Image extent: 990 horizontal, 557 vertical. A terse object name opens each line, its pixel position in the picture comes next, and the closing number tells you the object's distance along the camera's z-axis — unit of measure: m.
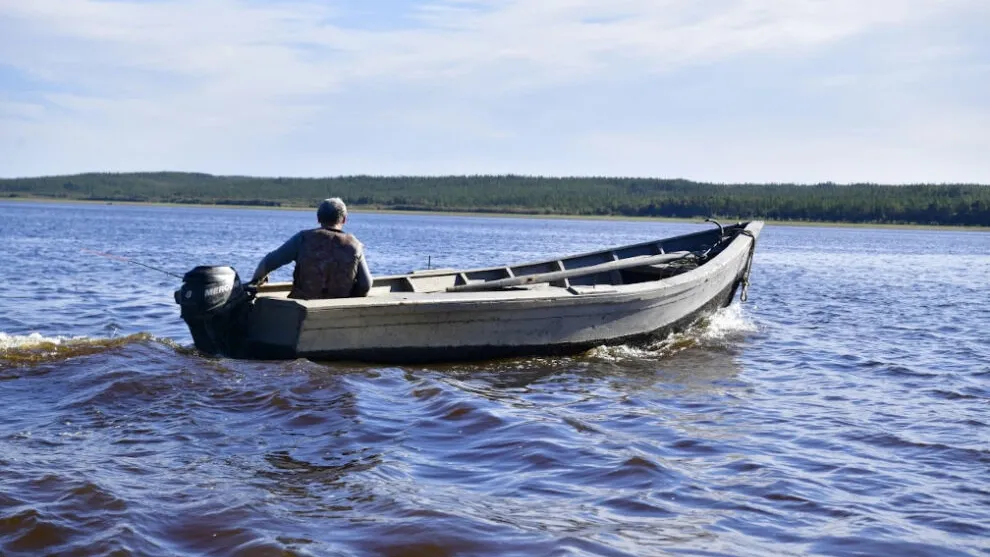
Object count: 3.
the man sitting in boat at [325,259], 9.08
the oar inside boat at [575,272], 11.16
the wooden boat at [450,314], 8.80
